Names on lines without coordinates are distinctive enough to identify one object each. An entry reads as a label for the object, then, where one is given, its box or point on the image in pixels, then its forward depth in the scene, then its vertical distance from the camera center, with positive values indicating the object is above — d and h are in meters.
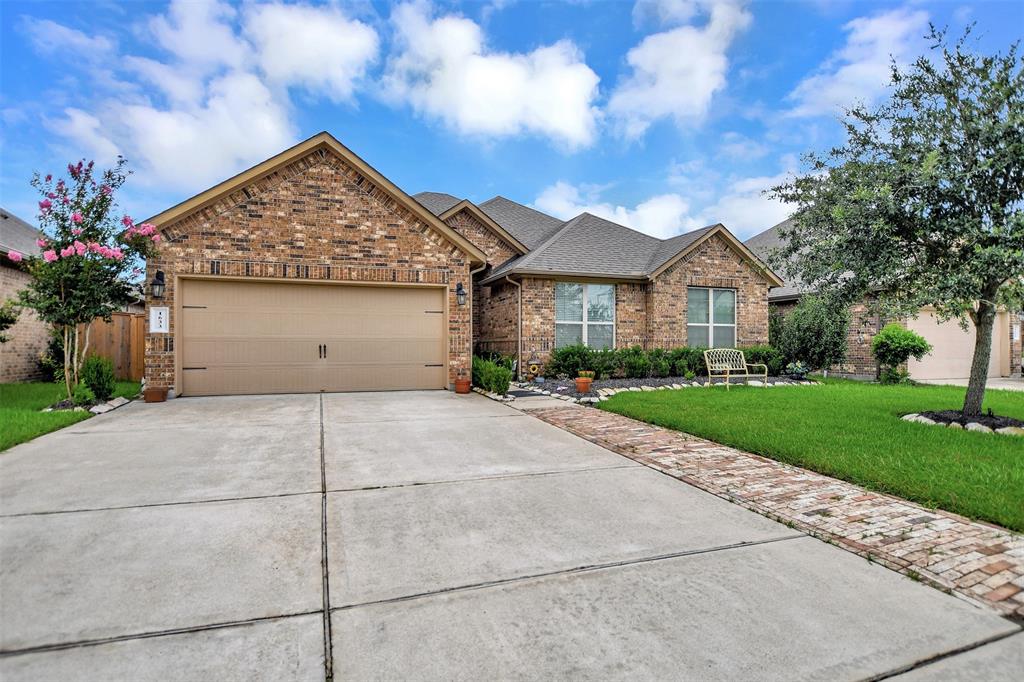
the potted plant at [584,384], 10.86 -0.84
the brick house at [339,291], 10.58 +1.30
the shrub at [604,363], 13.46 -0.48
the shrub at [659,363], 13.92 -0.50
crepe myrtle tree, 9.05 +1.68
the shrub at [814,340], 15.20 +0.13
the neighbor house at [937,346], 15.28 -0.06
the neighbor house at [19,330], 12.08 +0.40
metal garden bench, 13.45 -0.49
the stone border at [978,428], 6.59 -1.12
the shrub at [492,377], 10.73 -0.70
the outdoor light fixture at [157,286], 10.13 +1.20
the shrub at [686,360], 14.10 -0.43
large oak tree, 6.39 +2.00
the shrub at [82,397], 8.80 -0.89
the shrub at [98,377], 9.30 -0.57
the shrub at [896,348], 13.66 -0.11
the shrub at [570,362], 13.38 -0.45
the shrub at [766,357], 14.76 -0.36
